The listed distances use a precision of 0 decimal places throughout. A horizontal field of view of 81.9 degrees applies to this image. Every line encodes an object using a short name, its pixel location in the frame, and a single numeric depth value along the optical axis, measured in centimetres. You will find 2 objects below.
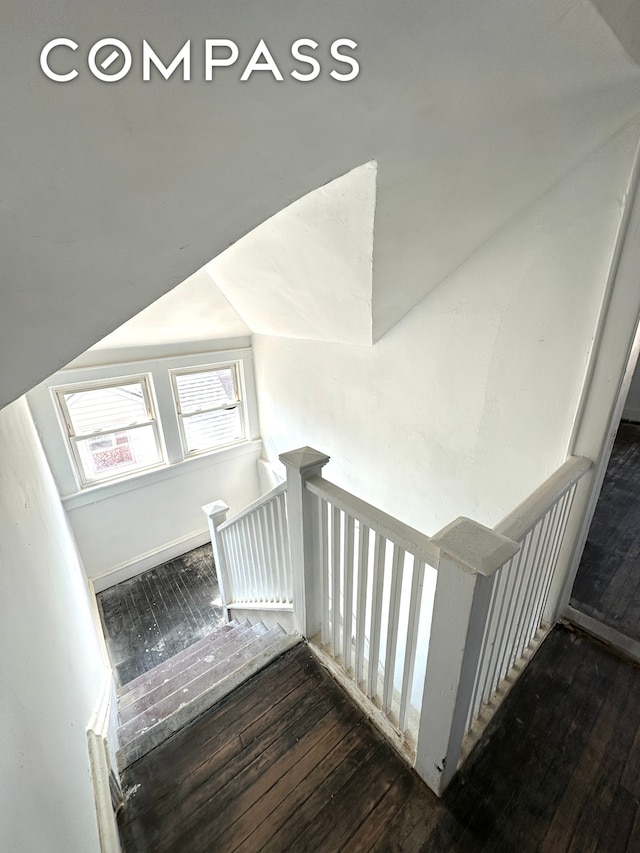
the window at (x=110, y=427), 373
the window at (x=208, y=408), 434
